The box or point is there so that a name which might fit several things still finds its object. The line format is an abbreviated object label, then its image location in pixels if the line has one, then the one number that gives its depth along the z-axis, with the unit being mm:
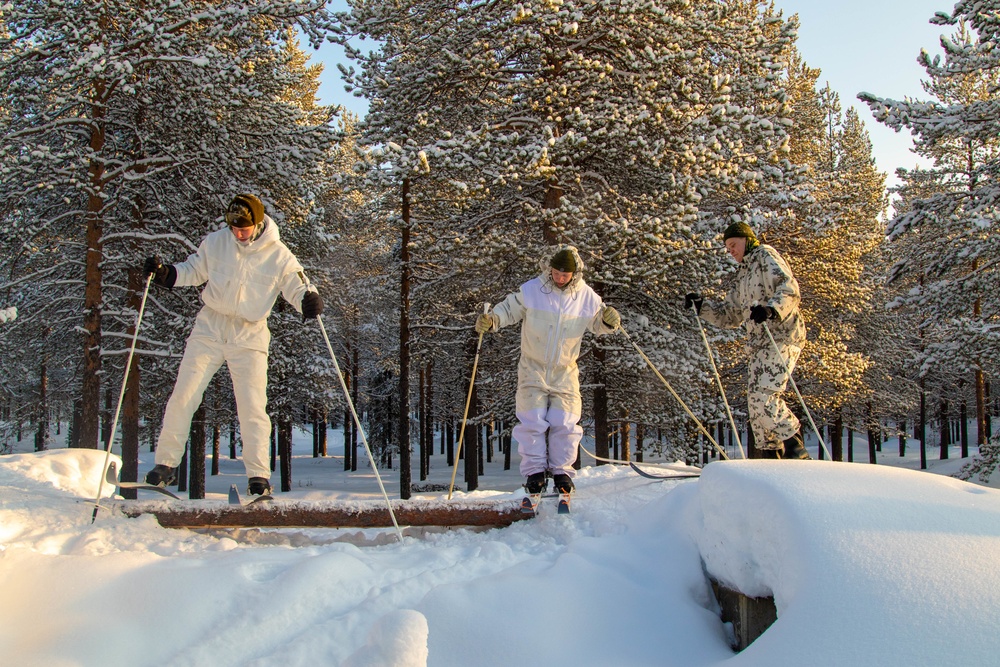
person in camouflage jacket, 5492
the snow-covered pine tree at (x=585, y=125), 9539
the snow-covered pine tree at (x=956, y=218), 9961
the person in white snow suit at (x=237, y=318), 4906
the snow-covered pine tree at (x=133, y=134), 9188
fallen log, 4301
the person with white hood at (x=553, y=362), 5535
